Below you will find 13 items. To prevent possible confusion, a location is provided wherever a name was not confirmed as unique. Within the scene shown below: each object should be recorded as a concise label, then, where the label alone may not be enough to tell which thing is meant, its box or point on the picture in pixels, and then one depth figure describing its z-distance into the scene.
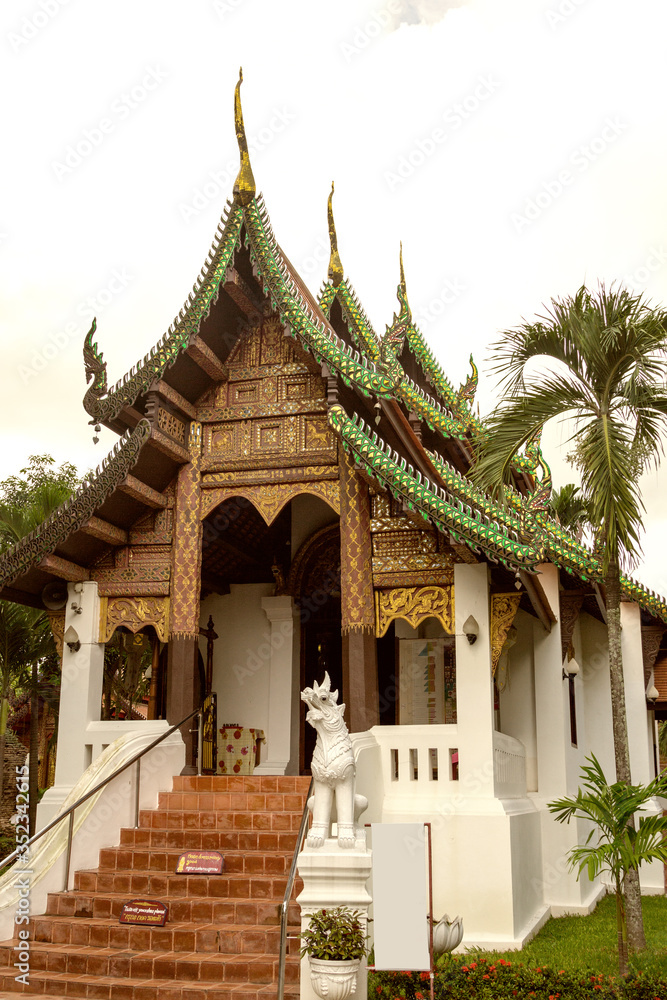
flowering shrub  5.98
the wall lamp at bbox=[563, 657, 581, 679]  12.03
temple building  8.85
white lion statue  6.66
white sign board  6.01
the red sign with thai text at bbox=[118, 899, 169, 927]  7.00
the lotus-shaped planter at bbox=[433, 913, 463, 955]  6.71
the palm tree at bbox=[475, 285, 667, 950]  7.80
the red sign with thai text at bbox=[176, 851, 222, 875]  7.56
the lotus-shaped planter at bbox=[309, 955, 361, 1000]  5.82
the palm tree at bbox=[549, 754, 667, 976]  6.79
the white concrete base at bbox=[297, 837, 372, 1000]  6.16
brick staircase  6.47
